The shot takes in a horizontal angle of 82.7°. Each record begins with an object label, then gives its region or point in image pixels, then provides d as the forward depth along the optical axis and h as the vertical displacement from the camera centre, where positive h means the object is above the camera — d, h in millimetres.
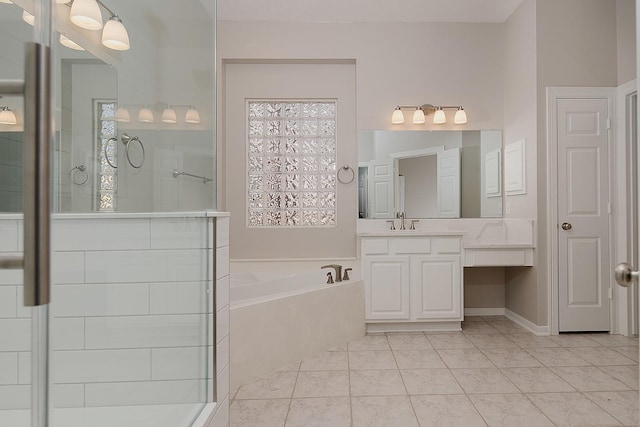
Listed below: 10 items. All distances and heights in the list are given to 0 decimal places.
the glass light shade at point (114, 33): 1297 +660
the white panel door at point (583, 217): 3059 -5
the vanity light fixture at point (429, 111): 3580 +1003
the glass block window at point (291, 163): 3775 +558
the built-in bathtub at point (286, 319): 2199 -708
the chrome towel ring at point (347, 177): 3732 +417
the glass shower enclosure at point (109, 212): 702 +13
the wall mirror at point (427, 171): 3678 +462
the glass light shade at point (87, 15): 1180 +675
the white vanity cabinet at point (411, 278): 3088 -523
